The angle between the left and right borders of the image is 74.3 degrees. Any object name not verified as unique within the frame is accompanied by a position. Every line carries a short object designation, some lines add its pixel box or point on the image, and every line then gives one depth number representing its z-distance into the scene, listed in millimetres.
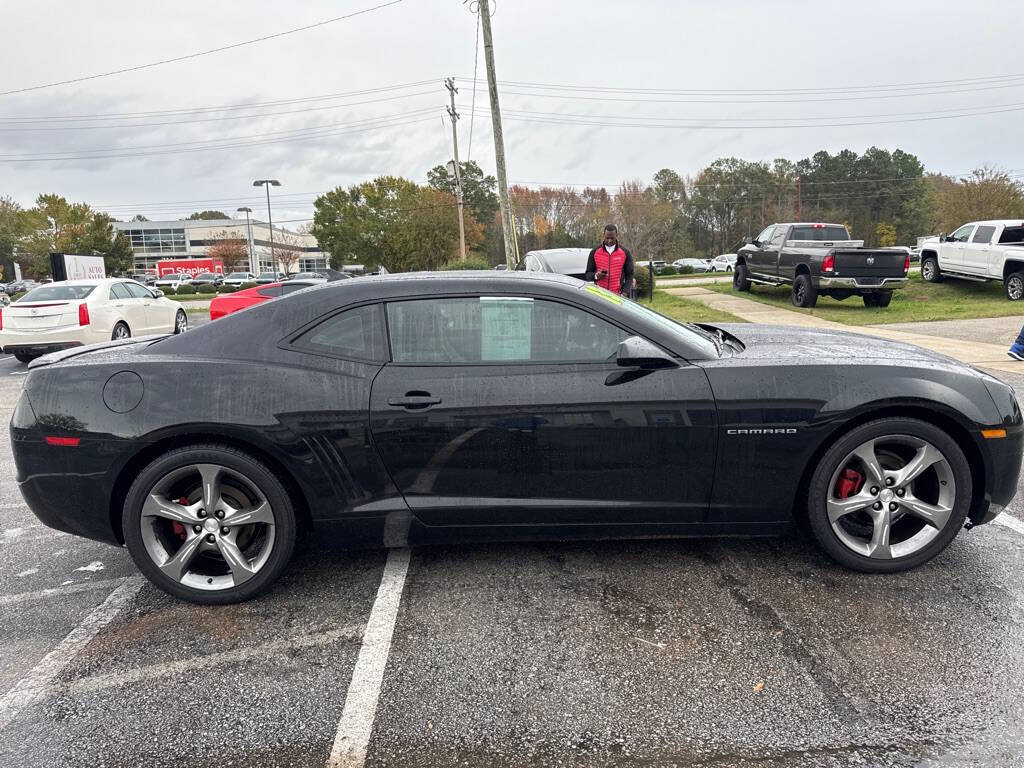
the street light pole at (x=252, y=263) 79725
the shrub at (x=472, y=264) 27844
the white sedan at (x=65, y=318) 11266
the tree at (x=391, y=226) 57344
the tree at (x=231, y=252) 82756
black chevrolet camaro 2965
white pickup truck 16062
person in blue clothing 9023
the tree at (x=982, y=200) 33500
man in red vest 9898
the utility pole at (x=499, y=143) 17812
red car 11438
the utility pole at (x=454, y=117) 42062
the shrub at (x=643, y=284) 18653
